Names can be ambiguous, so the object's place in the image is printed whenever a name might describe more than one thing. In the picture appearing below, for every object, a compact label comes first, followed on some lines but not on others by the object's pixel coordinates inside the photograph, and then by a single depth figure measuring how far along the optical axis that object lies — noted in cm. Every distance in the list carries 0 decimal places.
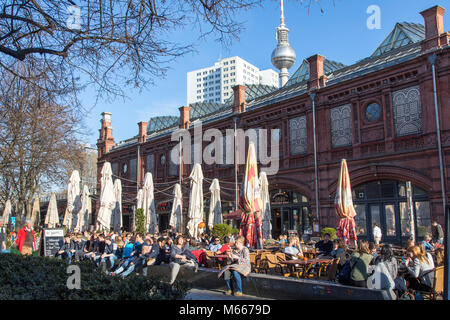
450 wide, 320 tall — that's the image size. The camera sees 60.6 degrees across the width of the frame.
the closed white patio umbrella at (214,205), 1999
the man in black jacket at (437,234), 1472
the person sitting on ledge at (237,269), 810
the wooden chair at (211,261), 1166
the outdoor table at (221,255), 990
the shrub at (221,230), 1733
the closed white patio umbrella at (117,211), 2217
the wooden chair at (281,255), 1015
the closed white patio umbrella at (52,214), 2402
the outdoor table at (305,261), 903
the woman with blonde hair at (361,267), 661
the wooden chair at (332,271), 834
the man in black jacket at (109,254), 1177
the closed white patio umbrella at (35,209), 2646
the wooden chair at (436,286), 665
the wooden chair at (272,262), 987
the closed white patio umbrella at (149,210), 2141
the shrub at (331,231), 1817
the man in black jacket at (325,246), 1161
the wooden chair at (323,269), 974
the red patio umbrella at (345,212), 1466
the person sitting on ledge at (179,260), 926
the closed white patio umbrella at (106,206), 1910
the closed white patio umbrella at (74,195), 2326
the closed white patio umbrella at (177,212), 2061
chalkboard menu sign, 1320
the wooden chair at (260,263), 1039
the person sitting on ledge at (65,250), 1222
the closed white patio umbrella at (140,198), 2336
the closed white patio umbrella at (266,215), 1931
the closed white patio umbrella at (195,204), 1830
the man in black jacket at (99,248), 1234
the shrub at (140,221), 2328
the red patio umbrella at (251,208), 1295
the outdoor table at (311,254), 1180
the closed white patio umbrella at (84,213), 2381
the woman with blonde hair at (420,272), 700
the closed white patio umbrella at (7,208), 2401
